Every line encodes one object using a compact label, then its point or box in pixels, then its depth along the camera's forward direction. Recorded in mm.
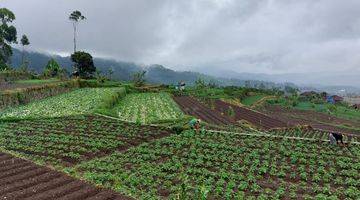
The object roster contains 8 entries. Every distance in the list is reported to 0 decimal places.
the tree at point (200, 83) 80938
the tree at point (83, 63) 86000
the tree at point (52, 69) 82125
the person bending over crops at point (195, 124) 32956
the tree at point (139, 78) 80550
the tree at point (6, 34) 82812
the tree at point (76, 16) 96906
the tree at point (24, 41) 93000
